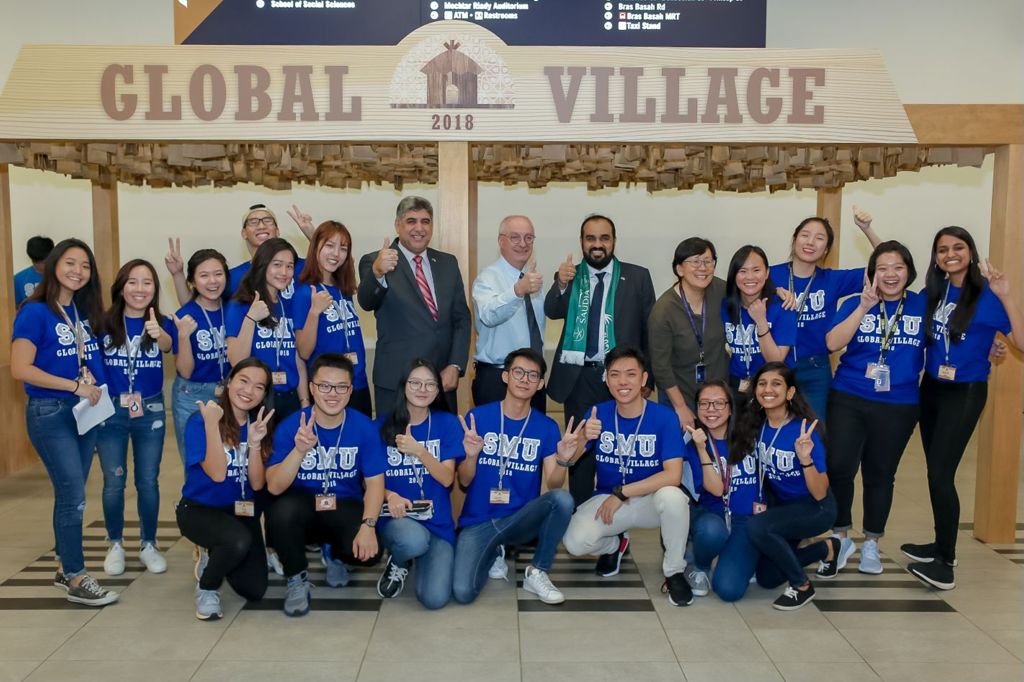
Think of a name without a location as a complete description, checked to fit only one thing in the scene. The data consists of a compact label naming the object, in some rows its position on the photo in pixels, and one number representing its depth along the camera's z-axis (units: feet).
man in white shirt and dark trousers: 15.39
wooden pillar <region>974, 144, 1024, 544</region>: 16.07
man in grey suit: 15.21
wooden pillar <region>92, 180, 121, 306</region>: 23.43
